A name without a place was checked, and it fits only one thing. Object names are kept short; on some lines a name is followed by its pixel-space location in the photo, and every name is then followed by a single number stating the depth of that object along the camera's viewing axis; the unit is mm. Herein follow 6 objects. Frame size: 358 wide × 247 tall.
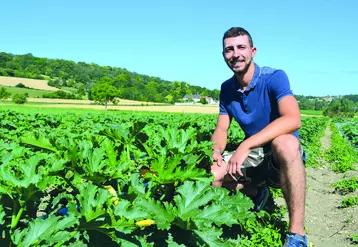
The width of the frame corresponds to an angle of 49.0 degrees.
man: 3404
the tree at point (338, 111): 90425
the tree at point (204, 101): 114312
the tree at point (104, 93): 72094
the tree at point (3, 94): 59000
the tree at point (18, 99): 54406
